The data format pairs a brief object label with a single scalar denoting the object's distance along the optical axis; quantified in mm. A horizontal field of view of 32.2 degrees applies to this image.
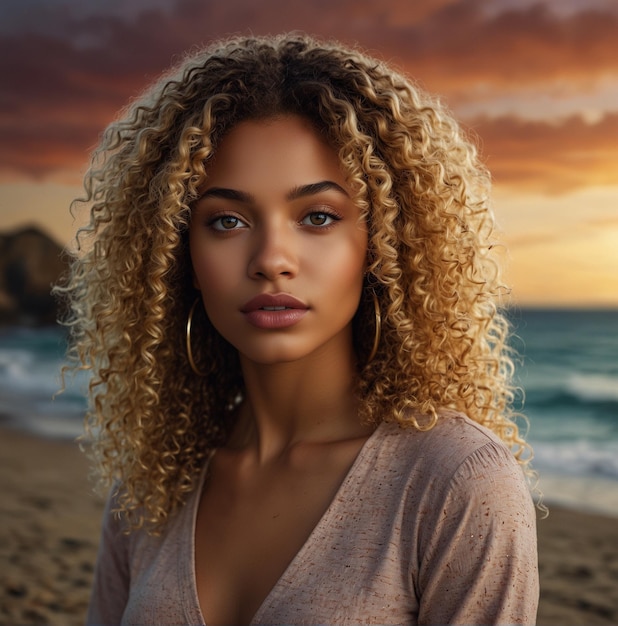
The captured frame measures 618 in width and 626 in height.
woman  693
